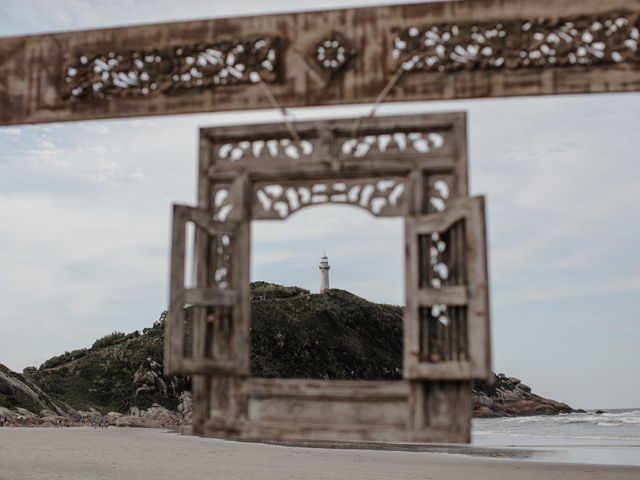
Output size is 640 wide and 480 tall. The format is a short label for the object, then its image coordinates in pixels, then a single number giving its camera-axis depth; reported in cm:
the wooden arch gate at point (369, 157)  354
